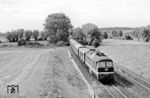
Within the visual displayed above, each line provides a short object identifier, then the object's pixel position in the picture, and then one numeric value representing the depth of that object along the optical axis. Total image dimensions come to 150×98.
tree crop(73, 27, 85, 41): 95.31
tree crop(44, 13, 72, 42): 92.94
